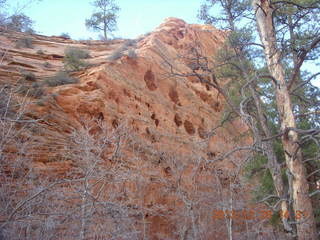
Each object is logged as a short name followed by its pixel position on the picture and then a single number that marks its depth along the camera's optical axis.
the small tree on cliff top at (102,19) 28.14
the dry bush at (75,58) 15.63
